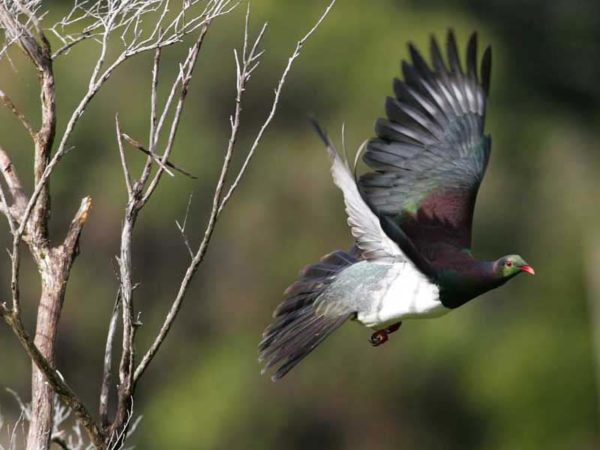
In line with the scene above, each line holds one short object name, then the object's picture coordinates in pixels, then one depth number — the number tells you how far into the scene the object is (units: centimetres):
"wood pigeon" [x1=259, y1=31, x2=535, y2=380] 1432
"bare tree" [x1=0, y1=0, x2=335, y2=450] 1105
